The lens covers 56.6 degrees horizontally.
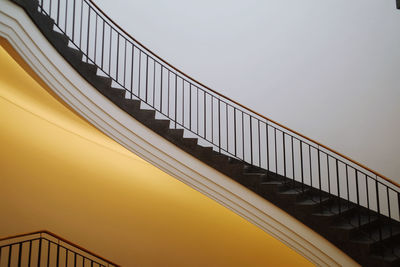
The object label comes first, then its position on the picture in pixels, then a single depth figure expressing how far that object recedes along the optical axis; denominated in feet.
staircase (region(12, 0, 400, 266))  15.61
